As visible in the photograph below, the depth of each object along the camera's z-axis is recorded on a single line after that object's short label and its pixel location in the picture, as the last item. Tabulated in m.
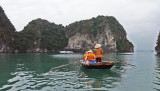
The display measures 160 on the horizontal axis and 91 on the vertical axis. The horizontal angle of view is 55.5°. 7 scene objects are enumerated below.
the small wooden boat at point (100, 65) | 14.05
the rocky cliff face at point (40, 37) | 100.54
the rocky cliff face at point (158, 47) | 61.34
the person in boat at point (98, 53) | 14.97
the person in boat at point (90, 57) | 15.16
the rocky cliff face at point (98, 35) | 104.19
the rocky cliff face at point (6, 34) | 83.16
